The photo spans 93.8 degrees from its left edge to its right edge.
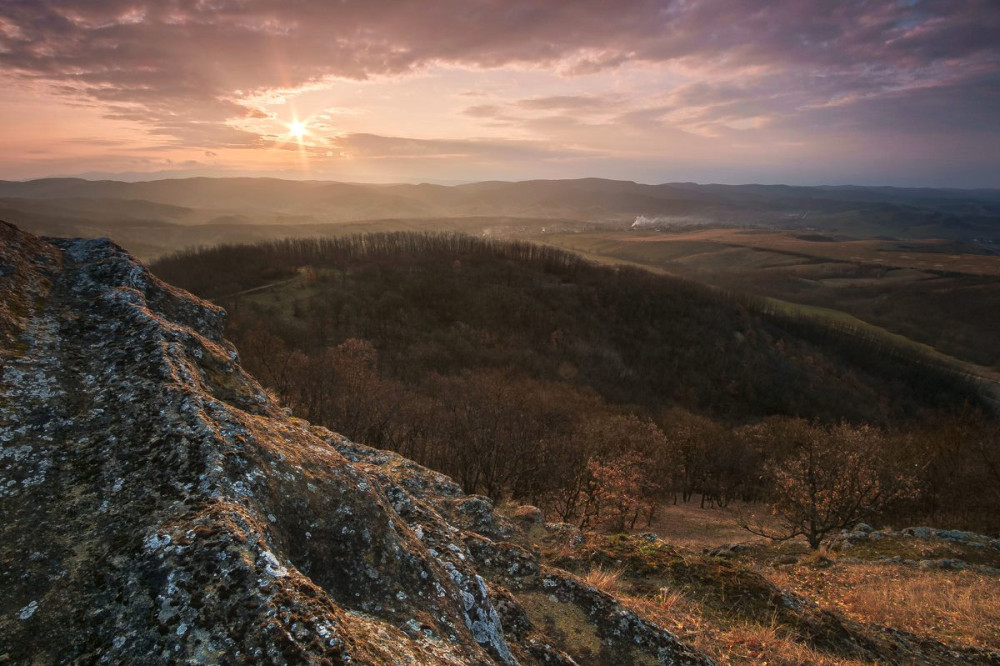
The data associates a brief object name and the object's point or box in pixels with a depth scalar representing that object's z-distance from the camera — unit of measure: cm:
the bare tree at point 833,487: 2402
